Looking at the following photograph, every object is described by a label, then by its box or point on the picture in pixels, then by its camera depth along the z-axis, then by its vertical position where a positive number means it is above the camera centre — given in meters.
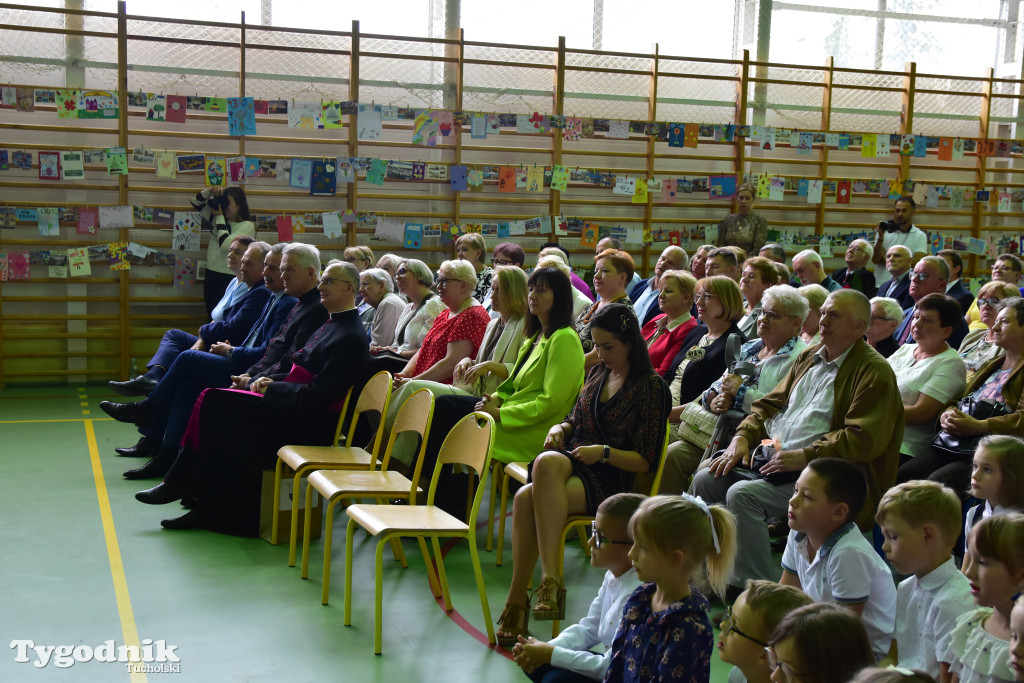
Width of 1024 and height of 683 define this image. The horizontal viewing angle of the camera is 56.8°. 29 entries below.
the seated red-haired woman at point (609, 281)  5.05 -0.23
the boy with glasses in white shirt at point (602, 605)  2.28 -0.92
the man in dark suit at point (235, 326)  5.83 -0.62
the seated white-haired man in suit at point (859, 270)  7.74 -0.20
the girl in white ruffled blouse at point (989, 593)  1.98 -0.73
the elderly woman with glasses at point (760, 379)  3.97 -0.57
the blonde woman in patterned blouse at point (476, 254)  6.47 -0.14
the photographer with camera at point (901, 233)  9.18 +0.14
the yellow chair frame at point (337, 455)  4.08 -1.01
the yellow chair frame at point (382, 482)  3.62 -1.01
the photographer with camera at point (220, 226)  7.97 -0.01
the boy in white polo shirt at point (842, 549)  2.47 -0.80
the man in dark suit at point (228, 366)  4.91 -0.76
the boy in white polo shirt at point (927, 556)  2.26 -0.75
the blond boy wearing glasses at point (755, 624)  1.86 -0.76
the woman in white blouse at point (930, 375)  4.00 -0.54
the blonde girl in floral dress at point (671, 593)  1.99 -0.78
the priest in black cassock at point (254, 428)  4.43 -0.95
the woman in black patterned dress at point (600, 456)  3.26 -0.77
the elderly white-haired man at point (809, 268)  6.52 -0.16
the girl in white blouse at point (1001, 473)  2.73 -0.64
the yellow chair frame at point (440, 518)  3.21 -1.01
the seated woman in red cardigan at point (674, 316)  4.58 -0.37
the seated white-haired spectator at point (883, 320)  4.62 -0.35
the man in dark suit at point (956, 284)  6.55 -0.24
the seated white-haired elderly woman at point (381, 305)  6.04 -0.47
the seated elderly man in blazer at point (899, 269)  6.83 -0.16
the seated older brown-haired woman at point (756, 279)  5.04 -0.19
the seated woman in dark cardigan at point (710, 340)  4.23 -0.45
